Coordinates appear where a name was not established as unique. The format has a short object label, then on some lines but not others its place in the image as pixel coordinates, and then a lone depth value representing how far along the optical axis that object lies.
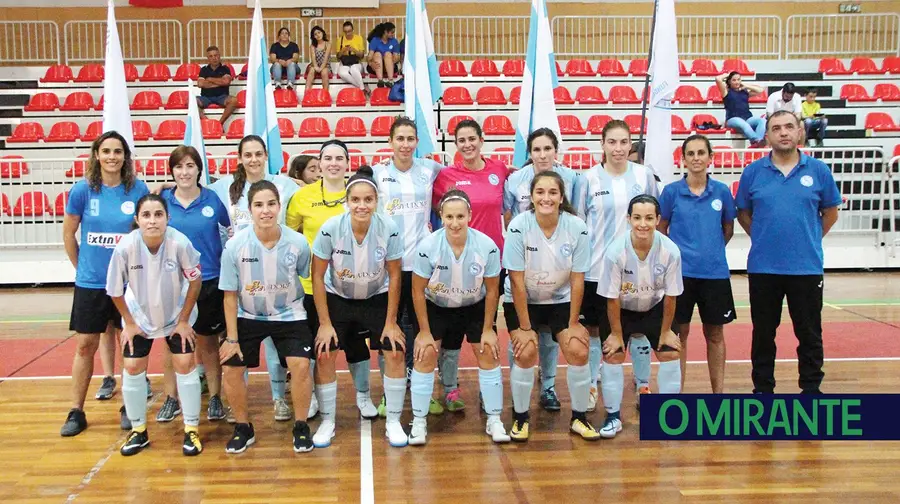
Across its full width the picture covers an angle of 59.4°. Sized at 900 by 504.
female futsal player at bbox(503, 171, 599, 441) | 4.50
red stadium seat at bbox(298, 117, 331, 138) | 13.78
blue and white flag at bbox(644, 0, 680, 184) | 5.88
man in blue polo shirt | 4.84
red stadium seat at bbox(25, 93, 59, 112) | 14.63
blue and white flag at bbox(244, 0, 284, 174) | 6.67
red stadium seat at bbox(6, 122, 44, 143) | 13.69
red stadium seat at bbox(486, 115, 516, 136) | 13.71
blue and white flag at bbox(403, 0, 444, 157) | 6.51
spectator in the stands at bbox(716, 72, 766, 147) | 13.02
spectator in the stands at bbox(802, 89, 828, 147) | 12.71
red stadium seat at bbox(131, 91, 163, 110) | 14.66
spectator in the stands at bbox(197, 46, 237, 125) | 14.41
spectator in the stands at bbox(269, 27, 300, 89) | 14.86
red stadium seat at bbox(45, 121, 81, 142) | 13.68
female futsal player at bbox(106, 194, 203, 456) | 4.40
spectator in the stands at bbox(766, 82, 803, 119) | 12.62
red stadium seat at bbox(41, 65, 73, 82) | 15.39
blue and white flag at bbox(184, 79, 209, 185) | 6.34
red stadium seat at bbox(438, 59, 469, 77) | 15.36
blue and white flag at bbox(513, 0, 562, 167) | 6.43
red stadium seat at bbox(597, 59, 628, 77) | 15.69
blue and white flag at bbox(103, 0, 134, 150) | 5.62
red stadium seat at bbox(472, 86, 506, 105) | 14.66
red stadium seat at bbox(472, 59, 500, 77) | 15.39
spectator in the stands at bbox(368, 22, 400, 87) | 14.66
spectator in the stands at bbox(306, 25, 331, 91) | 14.96
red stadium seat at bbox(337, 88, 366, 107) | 14.61
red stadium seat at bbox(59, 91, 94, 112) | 14.55
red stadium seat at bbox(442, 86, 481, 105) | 14.62
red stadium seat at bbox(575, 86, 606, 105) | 14.84
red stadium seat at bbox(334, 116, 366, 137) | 13.88
